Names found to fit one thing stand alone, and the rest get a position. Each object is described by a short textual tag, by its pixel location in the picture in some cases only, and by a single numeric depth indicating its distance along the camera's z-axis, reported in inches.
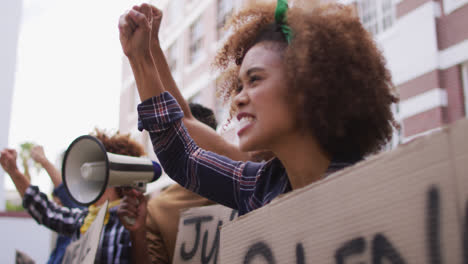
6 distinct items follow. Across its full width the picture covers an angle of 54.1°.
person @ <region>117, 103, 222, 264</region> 74.3
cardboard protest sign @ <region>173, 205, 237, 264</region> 60.9
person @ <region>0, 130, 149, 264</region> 85.1
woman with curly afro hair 44.4
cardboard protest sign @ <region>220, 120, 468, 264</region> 24.6
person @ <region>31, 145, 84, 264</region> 112.8
